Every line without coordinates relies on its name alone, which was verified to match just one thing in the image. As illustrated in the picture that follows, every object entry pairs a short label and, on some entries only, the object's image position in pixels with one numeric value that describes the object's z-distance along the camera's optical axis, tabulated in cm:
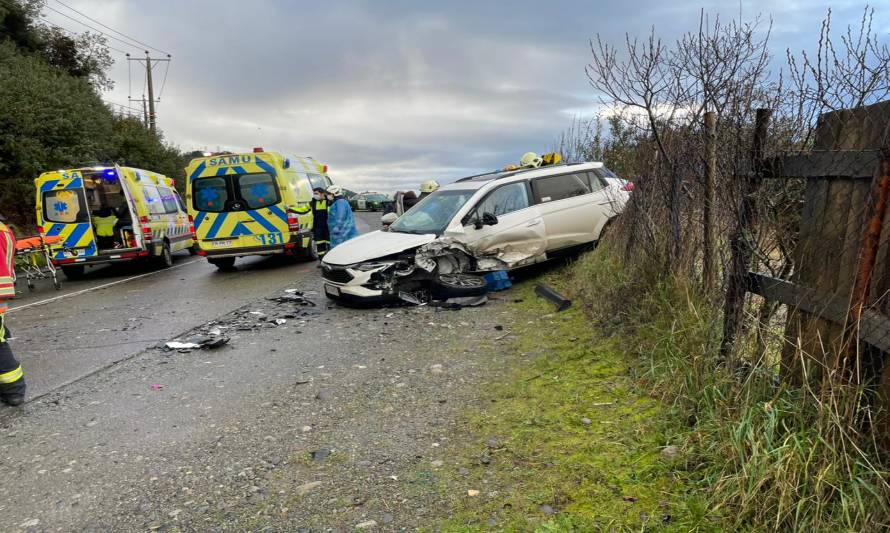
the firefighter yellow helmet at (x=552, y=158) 1013
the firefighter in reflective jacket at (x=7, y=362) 430
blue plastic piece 773
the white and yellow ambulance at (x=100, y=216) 1142
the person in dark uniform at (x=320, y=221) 1138
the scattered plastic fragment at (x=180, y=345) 583
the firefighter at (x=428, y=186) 1204
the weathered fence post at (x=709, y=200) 382
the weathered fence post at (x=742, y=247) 302
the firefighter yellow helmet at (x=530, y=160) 1033
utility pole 3041
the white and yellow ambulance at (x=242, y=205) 1142
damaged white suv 714
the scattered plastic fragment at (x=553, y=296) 647
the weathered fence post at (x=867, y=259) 224
